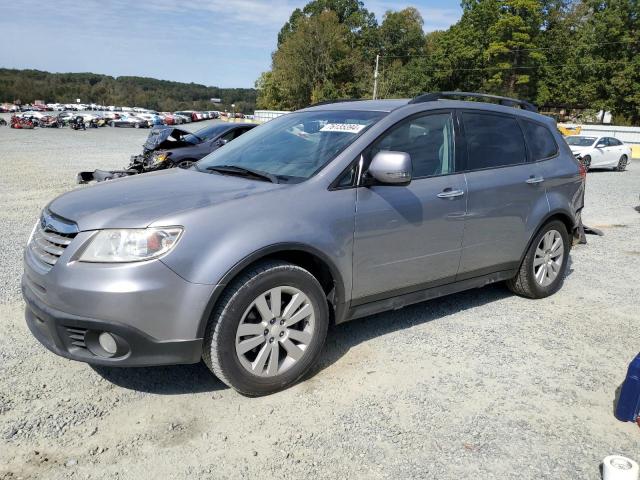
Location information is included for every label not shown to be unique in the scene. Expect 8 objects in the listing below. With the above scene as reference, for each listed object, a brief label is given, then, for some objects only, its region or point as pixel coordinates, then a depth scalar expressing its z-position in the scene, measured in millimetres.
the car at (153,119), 60688
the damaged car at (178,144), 12148
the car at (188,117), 73825
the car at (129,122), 57969
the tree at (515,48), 60031
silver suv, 2961
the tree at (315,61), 72688
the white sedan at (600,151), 21219
